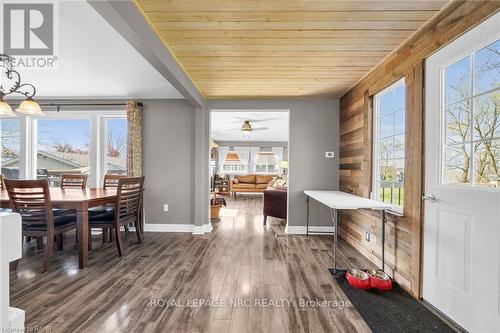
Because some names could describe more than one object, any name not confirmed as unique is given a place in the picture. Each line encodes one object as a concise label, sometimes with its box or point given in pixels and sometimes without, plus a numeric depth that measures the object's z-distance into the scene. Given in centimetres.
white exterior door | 144
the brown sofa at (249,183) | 884
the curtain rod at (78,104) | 400
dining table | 254
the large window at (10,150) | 413
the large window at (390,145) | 238
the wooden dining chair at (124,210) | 286
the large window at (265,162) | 1039
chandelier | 227
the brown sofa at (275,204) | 441
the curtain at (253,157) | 1047
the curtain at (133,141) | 384
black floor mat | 167
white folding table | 226
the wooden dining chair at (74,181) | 378
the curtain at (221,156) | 1027
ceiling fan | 575
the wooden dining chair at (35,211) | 244
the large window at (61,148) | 418
